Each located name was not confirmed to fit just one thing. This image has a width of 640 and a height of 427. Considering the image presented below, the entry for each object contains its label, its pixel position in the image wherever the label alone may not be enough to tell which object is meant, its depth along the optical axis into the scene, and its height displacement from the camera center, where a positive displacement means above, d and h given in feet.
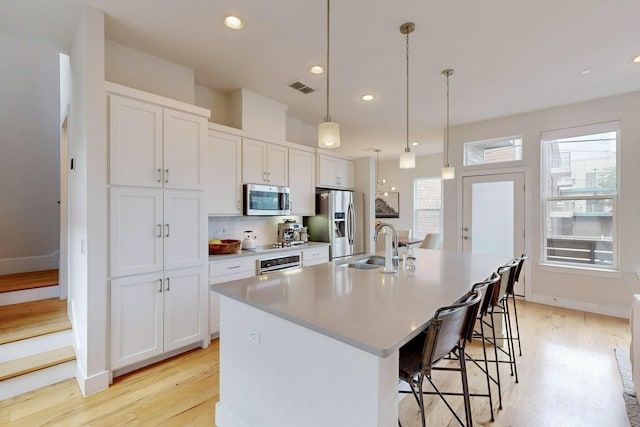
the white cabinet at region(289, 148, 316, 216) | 13.64 +1.60
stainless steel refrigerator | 14.39 -0.40
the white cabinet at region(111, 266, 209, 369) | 7.64 -2.87
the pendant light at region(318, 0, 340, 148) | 6.61 +1.85
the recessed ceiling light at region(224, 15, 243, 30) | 7.59 +5.18
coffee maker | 13.42 -0.89
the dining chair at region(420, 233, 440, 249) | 16.97 -1.61
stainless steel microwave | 11.65 +0.63
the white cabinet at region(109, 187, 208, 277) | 7.64 -0.44
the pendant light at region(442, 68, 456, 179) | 10.41 +1.75
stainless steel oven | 11.24 -2.00
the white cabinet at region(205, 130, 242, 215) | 10.61 +1.54
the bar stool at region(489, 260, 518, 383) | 6.91 -2.00
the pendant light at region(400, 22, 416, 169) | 10.00 +1.91
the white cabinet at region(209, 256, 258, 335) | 9.79 -2.10
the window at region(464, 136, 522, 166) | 15.43 +3.55
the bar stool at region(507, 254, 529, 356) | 8.17 -1.78
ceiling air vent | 11.61 +5.27
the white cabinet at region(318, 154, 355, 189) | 15.01 +2.33
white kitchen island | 3.69 -1.93
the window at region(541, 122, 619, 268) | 13.15 +0.94
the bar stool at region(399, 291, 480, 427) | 4.11 -2.03
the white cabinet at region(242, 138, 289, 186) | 11.76 +2.23
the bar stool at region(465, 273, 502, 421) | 5.43 -1.84
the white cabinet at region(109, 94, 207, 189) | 7.66 +2.03
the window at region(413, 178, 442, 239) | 25.52 +0.75
